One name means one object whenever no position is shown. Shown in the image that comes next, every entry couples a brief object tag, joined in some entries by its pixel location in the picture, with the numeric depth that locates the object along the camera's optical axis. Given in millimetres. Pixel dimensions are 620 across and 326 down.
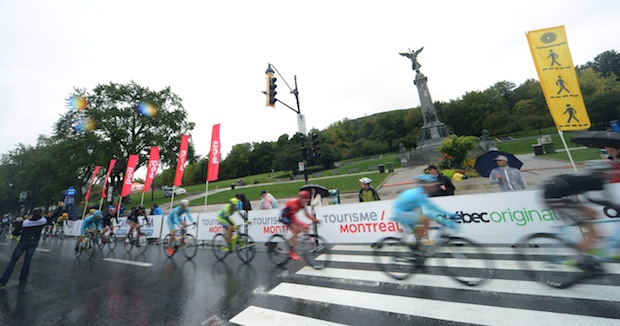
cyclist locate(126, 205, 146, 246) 10125
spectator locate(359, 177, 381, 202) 7871
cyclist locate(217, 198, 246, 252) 7223
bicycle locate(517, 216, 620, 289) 3334
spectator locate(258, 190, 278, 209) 9539
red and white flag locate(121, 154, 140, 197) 19978
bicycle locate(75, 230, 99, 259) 10461
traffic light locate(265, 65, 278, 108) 11047
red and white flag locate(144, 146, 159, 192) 18278
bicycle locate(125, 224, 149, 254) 9827
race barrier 5375
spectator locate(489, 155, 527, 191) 6242
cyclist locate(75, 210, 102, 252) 10438
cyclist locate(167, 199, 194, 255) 8492
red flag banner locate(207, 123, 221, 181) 13859
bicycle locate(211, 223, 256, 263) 6984
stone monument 30992
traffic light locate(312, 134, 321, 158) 12420
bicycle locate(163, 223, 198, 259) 8383
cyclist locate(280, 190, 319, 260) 5844
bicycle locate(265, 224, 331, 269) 5925
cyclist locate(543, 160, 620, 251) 3246
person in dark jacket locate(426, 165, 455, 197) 6877
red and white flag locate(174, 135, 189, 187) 15612
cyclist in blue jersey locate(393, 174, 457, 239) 4199
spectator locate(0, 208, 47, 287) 7191
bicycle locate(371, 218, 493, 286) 3985
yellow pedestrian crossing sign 7301
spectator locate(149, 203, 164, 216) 13117
